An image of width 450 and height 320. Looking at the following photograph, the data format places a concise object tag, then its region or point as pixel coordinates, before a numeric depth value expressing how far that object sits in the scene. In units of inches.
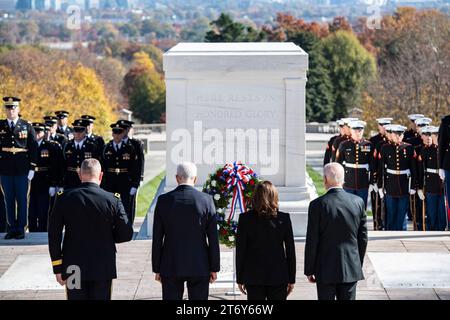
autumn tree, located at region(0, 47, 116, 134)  1902.1
